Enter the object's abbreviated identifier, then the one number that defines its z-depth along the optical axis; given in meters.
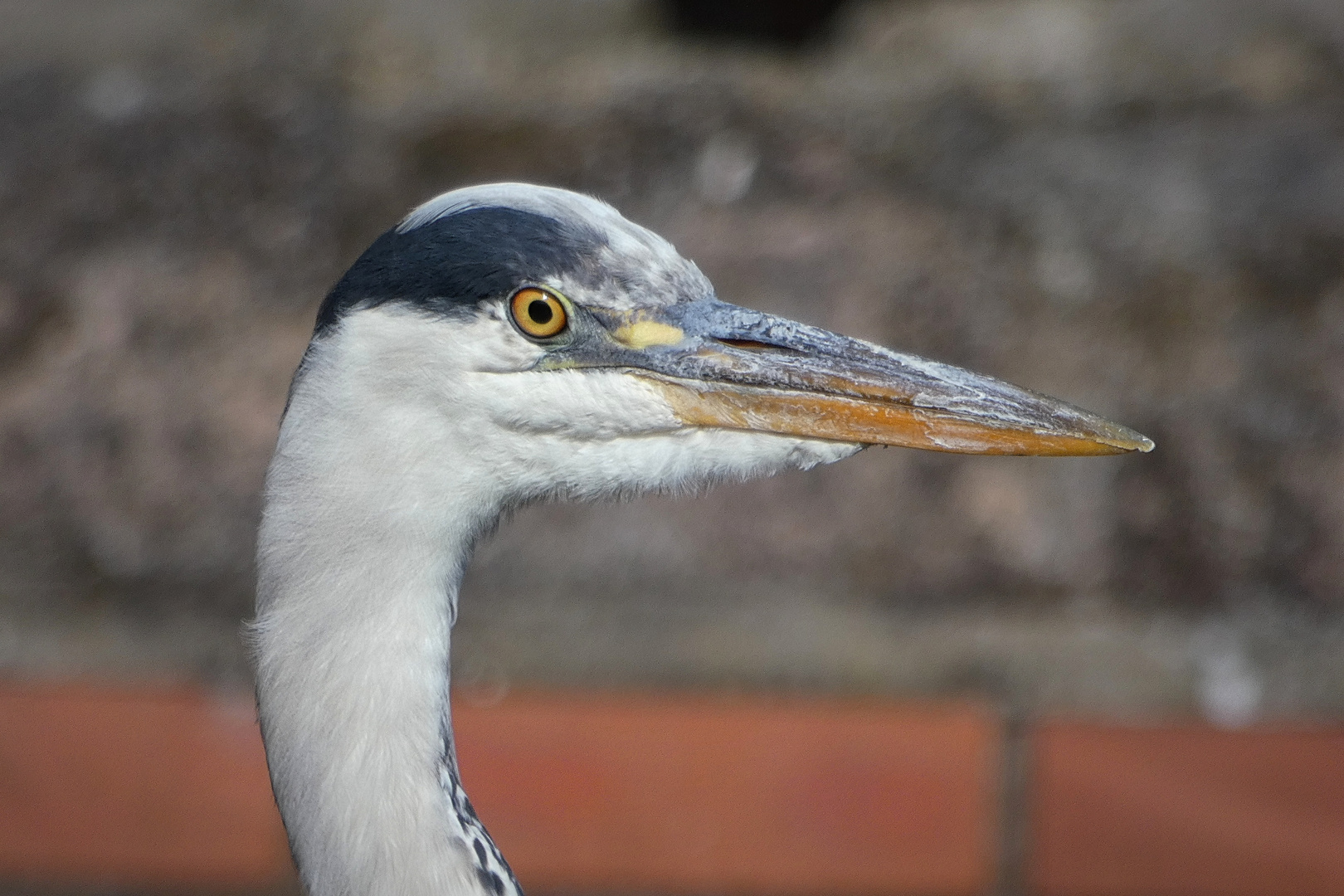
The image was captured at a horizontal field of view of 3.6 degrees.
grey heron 5.62
